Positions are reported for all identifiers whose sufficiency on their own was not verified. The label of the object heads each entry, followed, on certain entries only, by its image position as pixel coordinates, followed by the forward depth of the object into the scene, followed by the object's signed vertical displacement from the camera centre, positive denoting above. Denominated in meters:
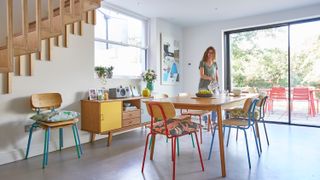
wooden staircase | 2.35 +0.63
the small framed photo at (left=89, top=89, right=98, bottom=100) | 3.67 -0.11
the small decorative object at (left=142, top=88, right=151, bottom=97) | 4.41 -0.12
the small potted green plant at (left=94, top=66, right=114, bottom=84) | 3.93 +0.26
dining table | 2.26 -0.20
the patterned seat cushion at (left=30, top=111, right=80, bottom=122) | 2.74 -0.35
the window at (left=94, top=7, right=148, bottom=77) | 4.22 +0.89
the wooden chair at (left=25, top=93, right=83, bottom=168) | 2.74 -0.30
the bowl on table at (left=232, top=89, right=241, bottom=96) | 3.38 -0.08
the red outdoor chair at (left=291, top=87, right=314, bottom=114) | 4.84 -0.19
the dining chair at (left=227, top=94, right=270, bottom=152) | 3.14 -0.36
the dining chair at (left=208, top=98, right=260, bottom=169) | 2.69 -0.43
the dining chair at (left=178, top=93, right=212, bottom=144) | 3.63 -0.42
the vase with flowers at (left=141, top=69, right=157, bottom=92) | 4.73 +0.20
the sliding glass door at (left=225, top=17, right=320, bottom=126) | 4.80 +0.44
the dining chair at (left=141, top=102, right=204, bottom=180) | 2.18 -0.39
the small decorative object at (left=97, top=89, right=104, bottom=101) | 3.67 -0.12
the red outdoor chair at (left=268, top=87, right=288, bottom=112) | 5.10 -0.20
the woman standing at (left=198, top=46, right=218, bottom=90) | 4.12 +0.32
